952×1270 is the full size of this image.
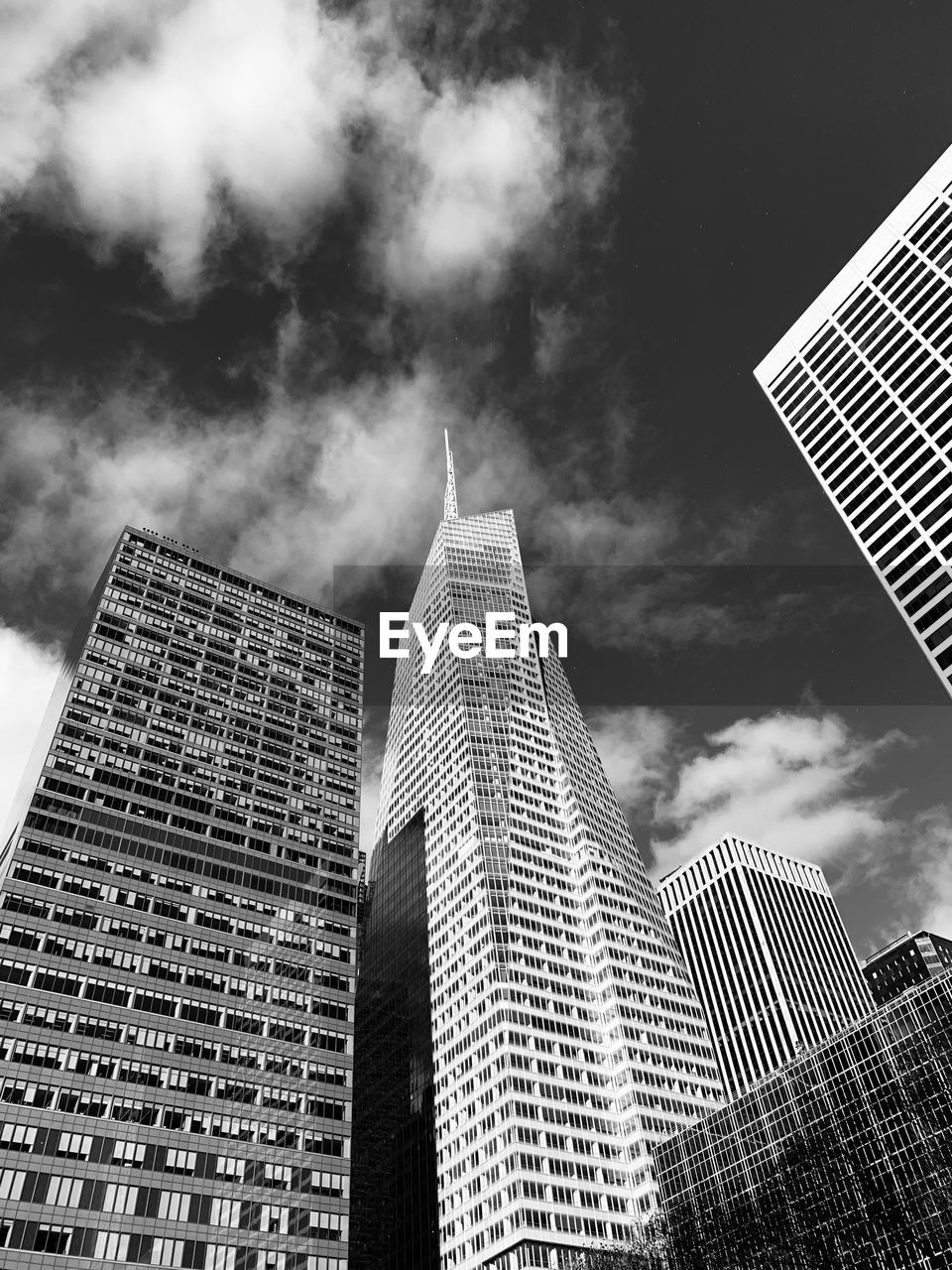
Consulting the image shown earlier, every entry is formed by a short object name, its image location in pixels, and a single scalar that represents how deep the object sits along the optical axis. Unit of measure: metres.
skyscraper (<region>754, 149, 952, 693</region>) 109.94
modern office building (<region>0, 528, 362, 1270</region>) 101.38
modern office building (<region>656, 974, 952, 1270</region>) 67.44
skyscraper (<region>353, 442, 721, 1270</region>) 140.25
